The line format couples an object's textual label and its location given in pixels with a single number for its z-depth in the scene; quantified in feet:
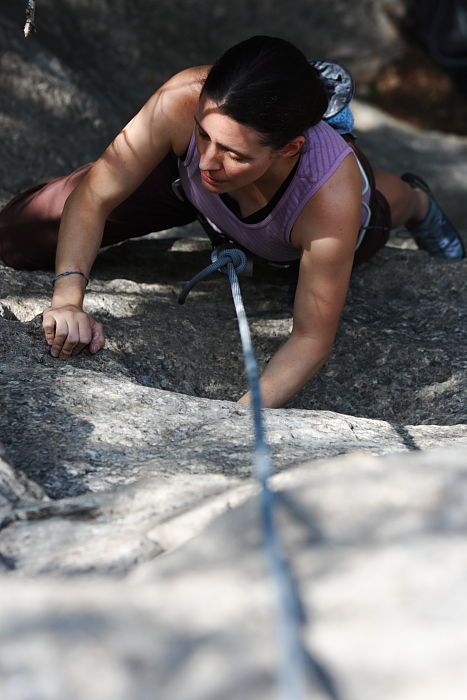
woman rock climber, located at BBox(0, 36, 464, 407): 16.51
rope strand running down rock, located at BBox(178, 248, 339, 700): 12.62
